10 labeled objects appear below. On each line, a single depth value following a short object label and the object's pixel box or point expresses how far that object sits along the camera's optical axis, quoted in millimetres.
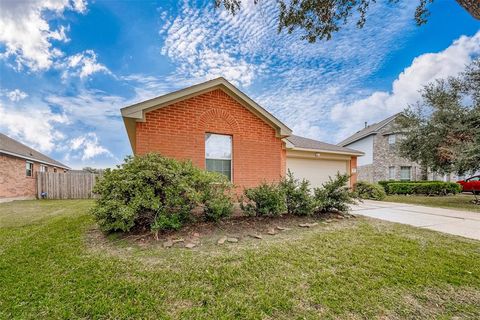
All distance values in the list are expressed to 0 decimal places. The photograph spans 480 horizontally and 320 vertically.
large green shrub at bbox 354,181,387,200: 13383
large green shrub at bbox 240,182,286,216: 6115
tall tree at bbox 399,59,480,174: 11709
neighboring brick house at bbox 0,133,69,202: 13538
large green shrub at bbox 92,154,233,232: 4613
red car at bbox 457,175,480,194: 17625
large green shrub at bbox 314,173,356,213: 7051
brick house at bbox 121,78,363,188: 6988
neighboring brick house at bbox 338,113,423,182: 21969
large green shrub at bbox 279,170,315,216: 6508
